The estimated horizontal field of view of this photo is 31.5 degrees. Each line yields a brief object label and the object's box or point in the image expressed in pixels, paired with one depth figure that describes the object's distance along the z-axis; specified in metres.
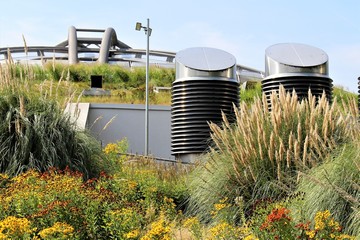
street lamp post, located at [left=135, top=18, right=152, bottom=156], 15.56
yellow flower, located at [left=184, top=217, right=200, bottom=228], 4.96
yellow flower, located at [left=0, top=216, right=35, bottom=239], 4.46
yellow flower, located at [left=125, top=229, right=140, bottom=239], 4.50
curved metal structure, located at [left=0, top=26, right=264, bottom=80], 41.59
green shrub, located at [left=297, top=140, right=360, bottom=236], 5.50
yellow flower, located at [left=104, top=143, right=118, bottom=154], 8.54
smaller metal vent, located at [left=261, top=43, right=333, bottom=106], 10.45
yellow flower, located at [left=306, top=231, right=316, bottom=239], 4.23
